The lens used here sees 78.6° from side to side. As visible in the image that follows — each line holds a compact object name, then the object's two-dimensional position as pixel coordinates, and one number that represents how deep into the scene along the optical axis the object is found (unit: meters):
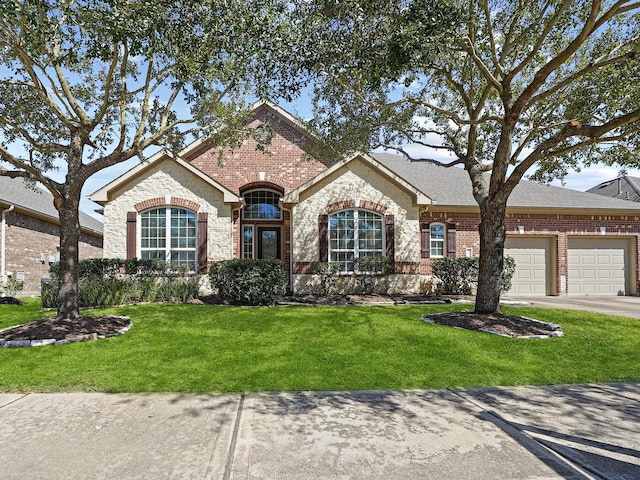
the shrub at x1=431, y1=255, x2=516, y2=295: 14.38
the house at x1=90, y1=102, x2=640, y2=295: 13.21
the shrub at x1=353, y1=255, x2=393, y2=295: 13.72
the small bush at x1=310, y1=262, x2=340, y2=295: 13.40
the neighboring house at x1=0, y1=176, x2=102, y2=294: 15.82
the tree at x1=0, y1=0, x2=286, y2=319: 6.32
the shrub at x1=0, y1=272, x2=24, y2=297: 14.57
